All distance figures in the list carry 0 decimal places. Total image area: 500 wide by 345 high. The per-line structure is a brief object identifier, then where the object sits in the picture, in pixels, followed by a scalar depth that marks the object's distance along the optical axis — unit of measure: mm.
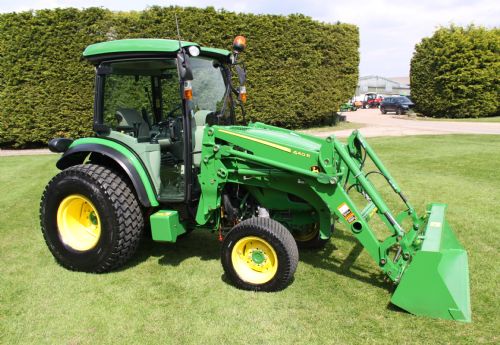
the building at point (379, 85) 67456
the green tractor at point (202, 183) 3766
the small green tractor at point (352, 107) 36219
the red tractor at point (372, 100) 44156
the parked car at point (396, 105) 30844
